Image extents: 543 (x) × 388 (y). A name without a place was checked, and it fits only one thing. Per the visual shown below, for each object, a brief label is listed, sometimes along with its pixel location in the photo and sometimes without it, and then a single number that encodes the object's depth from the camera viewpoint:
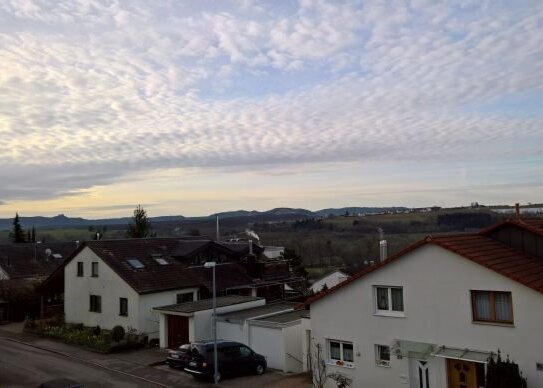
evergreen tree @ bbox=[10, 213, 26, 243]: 85.87
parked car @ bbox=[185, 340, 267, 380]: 24.88
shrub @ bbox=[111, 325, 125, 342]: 33.05
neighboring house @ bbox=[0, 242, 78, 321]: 42.69
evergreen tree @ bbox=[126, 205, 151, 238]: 67.00
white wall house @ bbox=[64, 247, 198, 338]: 34.16
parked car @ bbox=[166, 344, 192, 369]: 25.94
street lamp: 23.86
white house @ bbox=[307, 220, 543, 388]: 18.50
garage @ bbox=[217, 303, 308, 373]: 27.22
